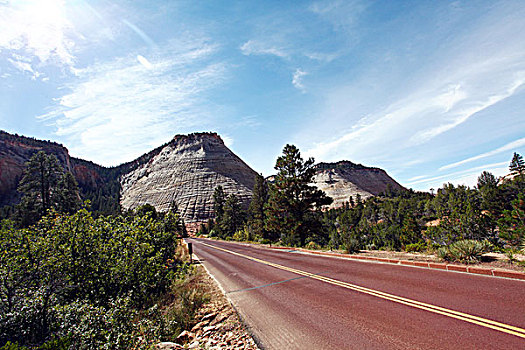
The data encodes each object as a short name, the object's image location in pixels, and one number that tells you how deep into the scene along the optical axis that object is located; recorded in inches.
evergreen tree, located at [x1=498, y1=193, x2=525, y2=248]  636.7
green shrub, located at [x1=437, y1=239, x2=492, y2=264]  305.3
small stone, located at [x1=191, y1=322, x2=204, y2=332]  224.5
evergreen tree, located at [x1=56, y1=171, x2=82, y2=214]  1635.1
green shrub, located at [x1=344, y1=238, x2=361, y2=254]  504.9
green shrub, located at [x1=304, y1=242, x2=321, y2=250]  710.5
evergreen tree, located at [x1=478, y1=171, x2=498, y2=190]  3154.5
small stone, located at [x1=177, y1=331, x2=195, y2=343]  204.9
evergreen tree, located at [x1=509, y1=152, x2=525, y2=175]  2901.1
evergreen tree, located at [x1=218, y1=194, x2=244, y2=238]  2037.4
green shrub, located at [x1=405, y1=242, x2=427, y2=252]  549.4
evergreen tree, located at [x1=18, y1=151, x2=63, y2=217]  1624.0
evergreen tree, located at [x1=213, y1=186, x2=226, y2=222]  2455.5
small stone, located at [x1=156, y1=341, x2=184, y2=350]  163.3
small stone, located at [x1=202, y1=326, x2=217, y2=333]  218.1
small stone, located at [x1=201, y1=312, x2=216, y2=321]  244.6
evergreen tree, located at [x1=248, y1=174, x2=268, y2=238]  1558.8
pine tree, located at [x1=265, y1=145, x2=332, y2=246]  989.8
